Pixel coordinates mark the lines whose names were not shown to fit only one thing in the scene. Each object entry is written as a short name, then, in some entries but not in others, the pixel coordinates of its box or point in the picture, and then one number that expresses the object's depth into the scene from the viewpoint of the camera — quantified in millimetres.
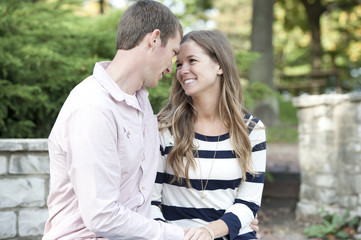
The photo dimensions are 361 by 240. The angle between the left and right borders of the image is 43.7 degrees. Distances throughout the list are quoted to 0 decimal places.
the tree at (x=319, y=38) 17047
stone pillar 4965
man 1675
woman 2484
